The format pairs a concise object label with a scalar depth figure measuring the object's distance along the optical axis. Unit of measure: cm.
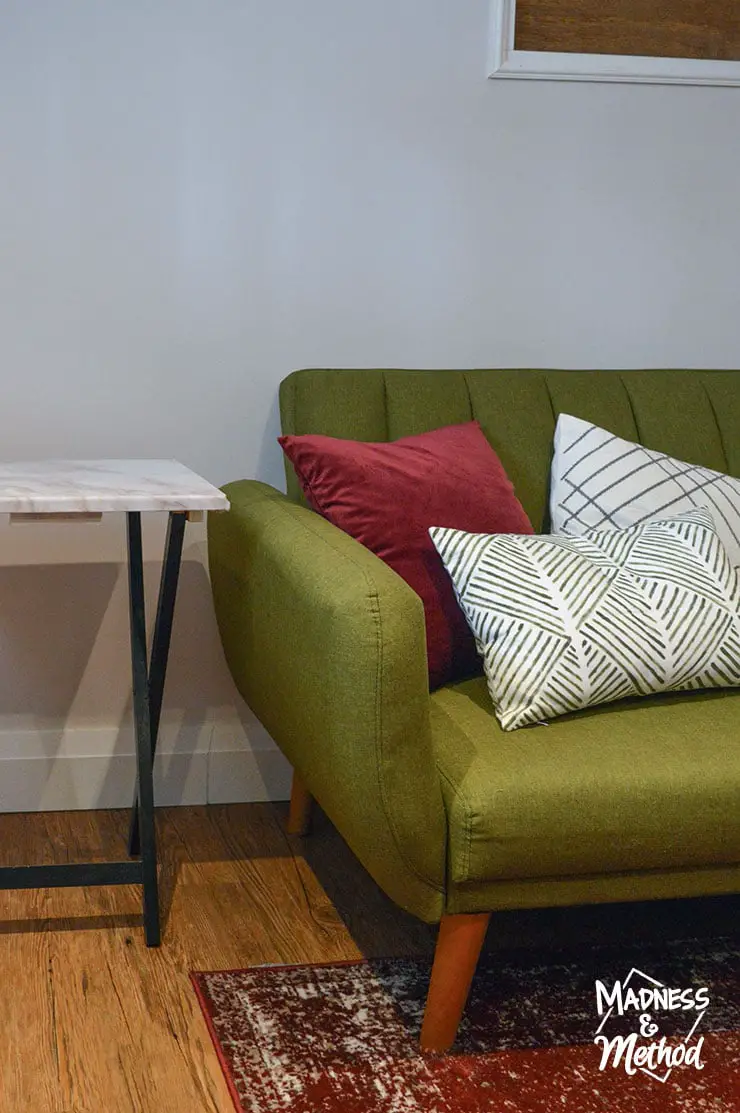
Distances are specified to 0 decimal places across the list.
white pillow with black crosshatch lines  200
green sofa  142
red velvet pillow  177
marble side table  161
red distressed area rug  146
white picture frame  224
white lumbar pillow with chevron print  160
